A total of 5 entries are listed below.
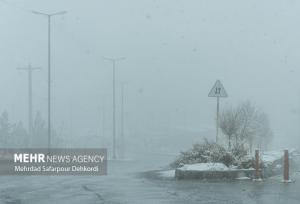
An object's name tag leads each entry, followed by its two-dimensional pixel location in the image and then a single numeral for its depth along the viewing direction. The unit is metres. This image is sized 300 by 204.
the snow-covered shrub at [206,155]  19.02
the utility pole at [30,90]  69.69
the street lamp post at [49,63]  46.38
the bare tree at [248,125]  27.09
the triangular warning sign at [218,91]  21.19
